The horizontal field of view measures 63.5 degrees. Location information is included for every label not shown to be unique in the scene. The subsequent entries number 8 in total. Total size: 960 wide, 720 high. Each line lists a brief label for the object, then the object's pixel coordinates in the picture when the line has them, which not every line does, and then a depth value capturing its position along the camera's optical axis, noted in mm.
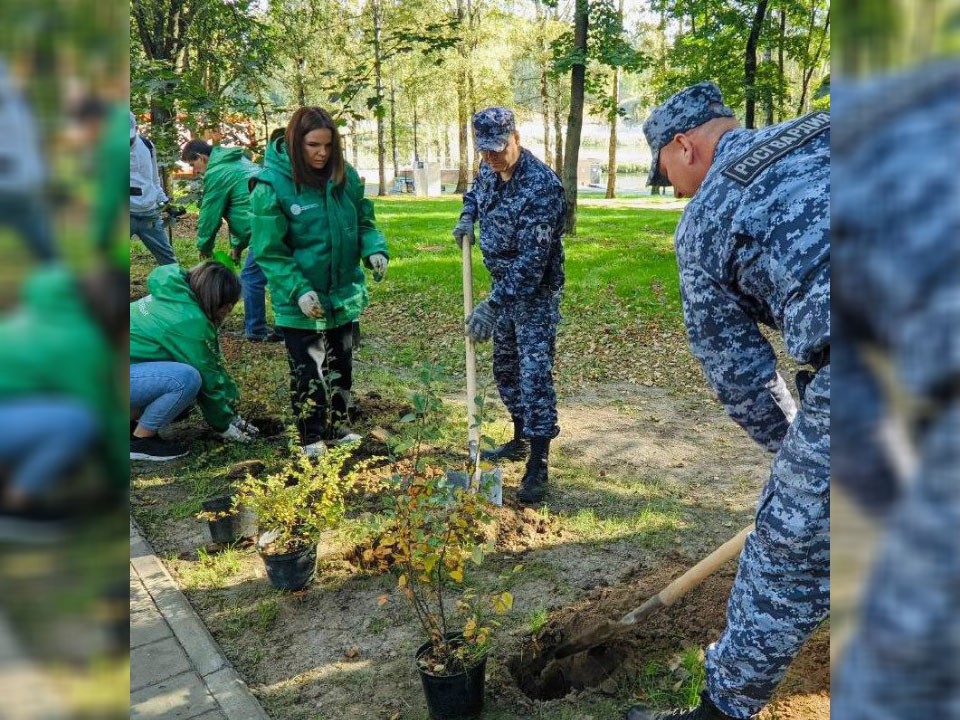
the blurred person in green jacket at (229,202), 7117
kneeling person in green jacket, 4766
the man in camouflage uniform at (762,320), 1898
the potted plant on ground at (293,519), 3555
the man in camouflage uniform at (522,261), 4203
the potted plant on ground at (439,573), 2740
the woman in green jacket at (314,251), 4406
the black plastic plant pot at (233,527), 4023
